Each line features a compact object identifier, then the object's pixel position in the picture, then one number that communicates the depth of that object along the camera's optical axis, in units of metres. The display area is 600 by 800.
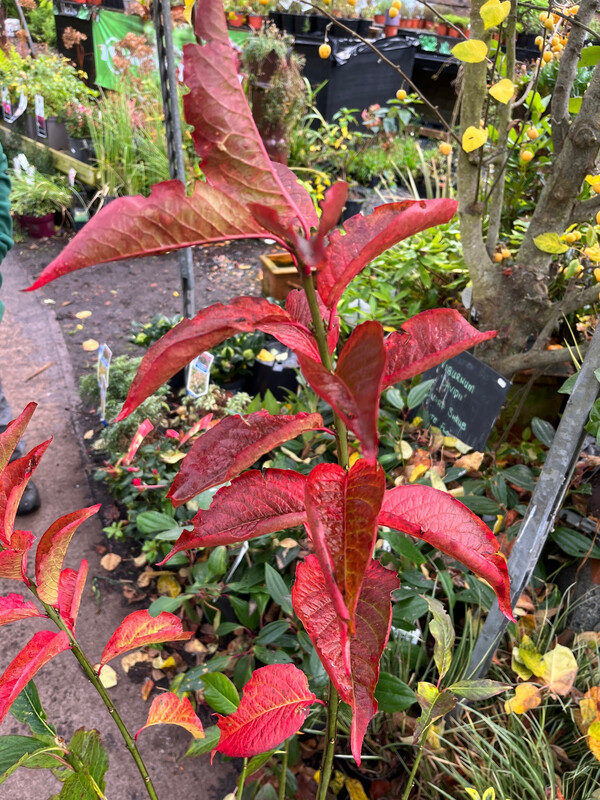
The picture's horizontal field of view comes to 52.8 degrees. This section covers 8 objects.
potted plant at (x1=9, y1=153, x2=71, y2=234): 5.11
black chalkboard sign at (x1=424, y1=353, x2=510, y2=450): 1.42
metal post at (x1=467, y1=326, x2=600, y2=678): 1.04
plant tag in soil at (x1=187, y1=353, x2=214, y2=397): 2.33
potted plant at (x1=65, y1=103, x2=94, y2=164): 5.75
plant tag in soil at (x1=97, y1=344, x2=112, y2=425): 2.37
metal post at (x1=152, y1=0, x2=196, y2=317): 2.02
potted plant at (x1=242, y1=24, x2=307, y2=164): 5.31
